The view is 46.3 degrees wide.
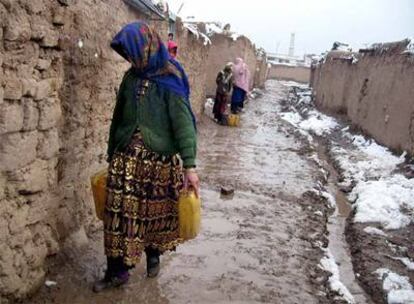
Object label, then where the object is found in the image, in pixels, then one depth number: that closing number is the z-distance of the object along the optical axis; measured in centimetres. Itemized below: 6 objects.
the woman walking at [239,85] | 1356
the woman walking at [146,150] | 294
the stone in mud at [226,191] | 596
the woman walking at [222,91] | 1223
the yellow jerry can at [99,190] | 303
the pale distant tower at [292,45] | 11144
